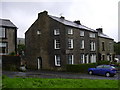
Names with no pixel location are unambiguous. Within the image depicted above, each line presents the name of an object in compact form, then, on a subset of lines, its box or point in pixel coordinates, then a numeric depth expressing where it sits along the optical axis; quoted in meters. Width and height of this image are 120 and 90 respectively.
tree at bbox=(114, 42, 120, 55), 60.01
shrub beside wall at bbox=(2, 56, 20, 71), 24.36
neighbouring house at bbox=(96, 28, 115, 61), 36.46
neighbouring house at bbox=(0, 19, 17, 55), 27.93
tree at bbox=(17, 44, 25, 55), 54.12
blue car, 20.51
